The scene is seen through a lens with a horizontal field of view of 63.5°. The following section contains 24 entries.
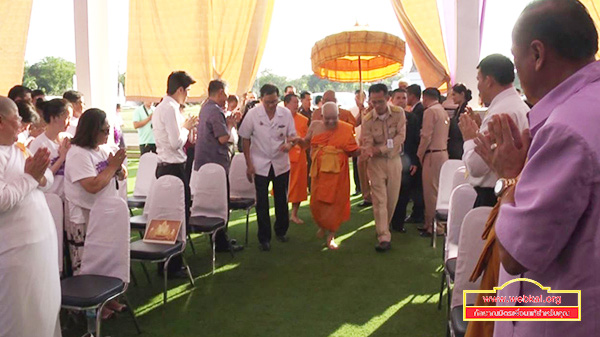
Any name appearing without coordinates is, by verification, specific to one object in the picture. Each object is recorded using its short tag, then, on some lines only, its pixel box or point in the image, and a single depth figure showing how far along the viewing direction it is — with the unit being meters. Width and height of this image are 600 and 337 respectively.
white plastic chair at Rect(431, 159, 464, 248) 4.10
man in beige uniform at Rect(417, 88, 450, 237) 4.82
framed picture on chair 3.31
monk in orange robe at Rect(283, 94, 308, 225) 5.70
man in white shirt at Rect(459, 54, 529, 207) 2.40
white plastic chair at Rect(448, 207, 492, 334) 2.20
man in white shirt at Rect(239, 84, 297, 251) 4.57
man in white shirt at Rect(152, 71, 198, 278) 3.76
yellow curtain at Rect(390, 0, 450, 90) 6.45
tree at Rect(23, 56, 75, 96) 15.19
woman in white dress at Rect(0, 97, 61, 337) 2.04
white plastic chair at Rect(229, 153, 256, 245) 4.97
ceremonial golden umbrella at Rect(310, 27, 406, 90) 5.11
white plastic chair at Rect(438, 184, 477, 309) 2.83
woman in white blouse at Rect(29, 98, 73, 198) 3.23
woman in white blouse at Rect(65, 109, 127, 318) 2.85
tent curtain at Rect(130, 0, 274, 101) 7.68
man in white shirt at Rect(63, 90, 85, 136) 4.64
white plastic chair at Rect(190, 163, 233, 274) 4.08
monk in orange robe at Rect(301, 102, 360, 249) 4.52
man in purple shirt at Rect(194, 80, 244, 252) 4.25
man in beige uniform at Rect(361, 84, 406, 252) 4.46
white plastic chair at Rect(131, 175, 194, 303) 3.31
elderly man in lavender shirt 0.83
